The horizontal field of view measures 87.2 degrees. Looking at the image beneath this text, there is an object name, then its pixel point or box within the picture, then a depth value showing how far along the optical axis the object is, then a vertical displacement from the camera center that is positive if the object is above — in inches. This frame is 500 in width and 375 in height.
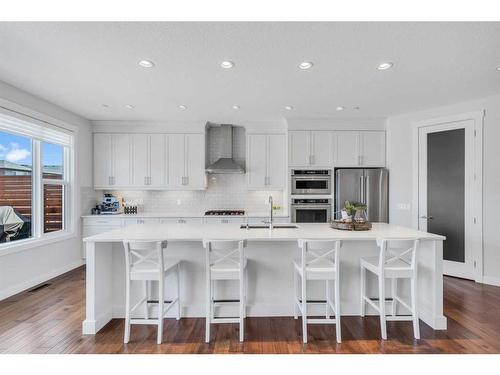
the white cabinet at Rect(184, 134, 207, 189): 198.1 +18.5
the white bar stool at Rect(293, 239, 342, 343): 89.3 -29.4
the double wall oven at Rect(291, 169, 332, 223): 187.3 -7.7
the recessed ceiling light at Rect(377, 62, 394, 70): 105.3 +49.0
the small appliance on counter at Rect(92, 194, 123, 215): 193.8 -15.9
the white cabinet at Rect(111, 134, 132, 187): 196.7 +20.0
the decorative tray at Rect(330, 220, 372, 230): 109.6 -16.8
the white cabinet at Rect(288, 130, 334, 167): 189.9 +27.4
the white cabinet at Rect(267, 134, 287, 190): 199.9 +18.8
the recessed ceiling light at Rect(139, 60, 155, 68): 103.2 +48.8
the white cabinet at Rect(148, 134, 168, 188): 197.8 +19.8
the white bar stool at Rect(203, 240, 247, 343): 89.5 -29.9
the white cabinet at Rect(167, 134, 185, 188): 197.9 +18.4
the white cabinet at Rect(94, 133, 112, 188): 196.1 +19.6
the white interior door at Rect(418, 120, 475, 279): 154.0 -1.8
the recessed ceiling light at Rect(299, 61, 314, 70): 104.4 +48.9
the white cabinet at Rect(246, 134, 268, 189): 199.8 +19.6
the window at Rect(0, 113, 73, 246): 133.6 +2.6
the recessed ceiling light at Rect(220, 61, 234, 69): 103.8 +48.8
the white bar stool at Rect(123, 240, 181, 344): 88.9 -30.1
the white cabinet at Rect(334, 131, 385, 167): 189.2 +26.7
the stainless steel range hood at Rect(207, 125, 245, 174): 194.2 +20.4
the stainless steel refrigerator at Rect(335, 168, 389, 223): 182.7 -3.5
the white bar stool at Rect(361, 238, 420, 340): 91.0 -29.9
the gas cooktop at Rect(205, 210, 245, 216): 191.1 -20.3
